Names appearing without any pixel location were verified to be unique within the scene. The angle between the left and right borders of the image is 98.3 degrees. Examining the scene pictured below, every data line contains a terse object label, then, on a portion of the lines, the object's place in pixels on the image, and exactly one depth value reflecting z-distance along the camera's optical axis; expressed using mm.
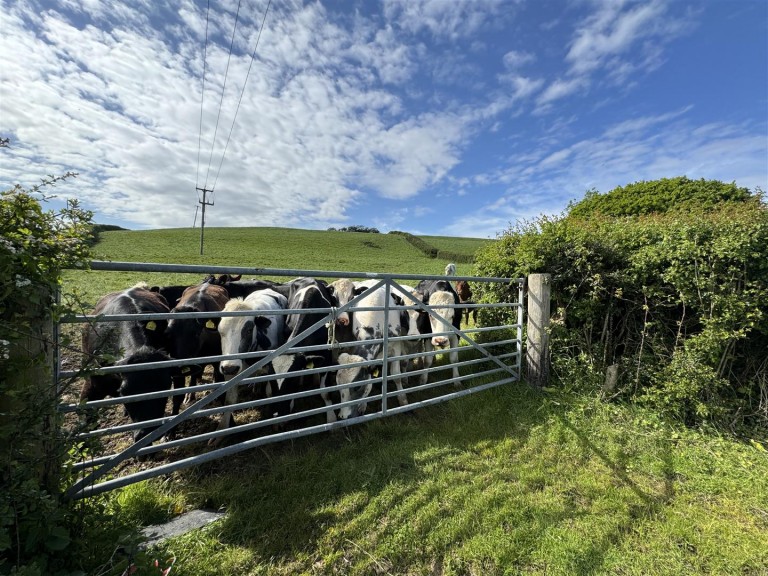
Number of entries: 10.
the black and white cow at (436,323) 4713
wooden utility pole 32125
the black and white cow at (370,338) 3811
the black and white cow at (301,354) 3627
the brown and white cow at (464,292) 7337
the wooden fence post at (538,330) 4613
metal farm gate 2227
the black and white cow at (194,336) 4254
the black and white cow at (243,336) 3674
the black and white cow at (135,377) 2986
